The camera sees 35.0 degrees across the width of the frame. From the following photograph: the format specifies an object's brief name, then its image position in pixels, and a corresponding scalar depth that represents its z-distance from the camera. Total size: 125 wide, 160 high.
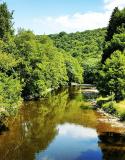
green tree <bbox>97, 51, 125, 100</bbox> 37.77
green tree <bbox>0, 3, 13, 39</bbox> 44.49
